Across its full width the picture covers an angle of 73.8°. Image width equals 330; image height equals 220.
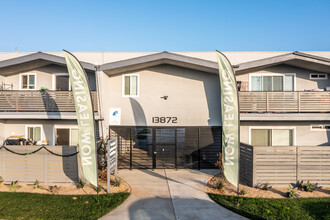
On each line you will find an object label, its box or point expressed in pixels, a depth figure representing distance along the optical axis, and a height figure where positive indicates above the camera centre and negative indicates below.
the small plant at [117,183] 9.46 -3.08
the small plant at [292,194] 8.52 -3.15
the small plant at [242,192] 8.67 -3.15
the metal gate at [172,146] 12.54 -1.95
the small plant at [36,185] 9.38 -3.20
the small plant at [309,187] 9.10 -3.08
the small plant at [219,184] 9.21 -3.04
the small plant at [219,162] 11.39 -2.60
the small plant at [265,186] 9.17 -3.12
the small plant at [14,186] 9.19 -3.23
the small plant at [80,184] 9.30 -3.12
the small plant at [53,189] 8.93 -3.24
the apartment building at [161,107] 11.94 +0.25
